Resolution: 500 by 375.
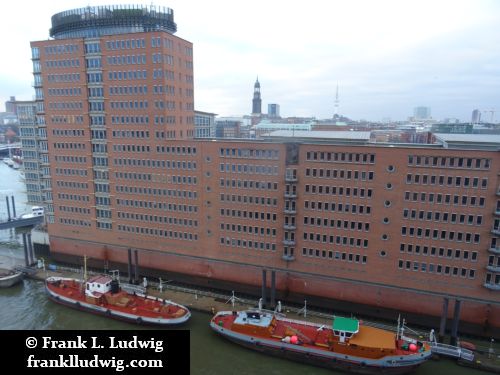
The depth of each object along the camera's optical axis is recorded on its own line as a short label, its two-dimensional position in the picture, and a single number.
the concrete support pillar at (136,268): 61.91
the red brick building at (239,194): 46.12
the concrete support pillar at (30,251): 67.99
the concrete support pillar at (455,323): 45.69
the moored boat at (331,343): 40.03
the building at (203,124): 81.17
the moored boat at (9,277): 59.50
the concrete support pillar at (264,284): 54.88
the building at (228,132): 192.64
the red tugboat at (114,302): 48.44
